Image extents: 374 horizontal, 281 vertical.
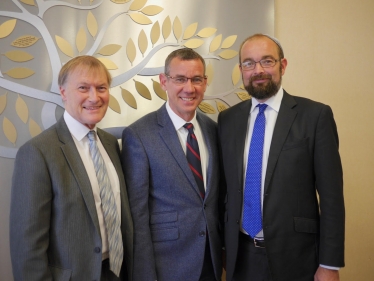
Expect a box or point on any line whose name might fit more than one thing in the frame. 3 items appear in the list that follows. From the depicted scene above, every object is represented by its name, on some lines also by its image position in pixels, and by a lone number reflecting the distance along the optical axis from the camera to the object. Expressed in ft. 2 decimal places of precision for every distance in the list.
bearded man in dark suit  5.50
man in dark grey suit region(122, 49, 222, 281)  5.73
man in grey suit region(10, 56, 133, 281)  4.50
